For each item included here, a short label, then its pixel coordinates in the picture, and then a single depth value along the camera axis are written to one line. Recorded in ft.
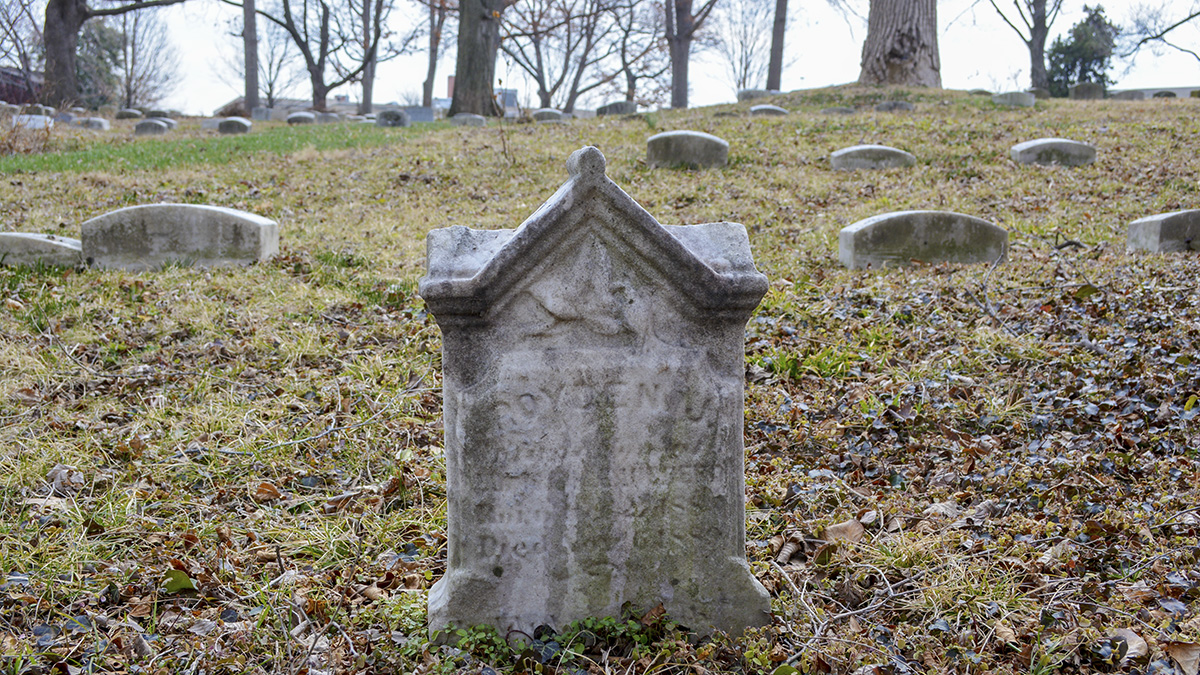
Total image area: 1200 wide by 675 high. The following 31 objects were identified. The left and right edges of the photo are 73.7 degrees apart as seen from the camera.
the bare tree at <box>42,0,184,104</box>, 68.23
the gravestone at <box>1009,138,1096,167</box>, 32.83
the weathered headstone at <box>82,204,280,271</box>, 22.33
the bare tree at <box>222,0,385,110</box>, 99.40
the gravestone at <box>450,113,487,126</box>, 56.44
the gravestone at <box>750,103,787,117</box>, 49.38
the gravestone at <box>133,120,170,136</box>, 60.95
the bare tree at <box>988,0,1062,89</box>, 89.45
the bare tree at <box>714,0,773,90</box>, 150.92
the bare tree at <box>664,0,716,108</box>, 92.04
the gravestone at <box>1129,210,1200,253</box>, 21.90
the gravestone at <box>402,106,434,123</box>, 74.08
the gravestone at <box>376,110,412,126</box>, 63.77
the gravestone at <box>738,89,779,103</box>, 66.08
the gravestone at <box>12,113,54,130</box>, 43.68
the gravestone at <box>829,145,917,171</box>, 34.50
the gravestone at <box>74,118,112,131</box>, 63.10
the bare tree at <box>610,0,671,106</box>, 110.63
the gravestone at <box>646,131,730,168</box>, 35.35
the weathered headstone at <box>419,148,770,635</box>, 7.44
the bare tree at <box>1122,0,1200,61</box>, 93.61
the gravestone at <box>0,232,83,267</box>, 21.39
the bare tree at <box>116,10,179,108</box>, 110.93
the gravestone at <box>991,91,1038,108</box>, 48.80
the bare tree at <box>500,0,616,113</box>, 112.06
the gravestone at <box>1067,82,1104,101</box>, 63.87
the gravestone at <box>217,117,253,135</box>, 63.26
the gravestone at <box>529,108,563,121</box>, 61.26
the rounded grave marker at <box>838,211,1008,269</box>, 22.18
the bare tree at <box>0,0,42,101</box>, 45.11
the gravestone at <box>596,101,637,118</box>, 67.77
